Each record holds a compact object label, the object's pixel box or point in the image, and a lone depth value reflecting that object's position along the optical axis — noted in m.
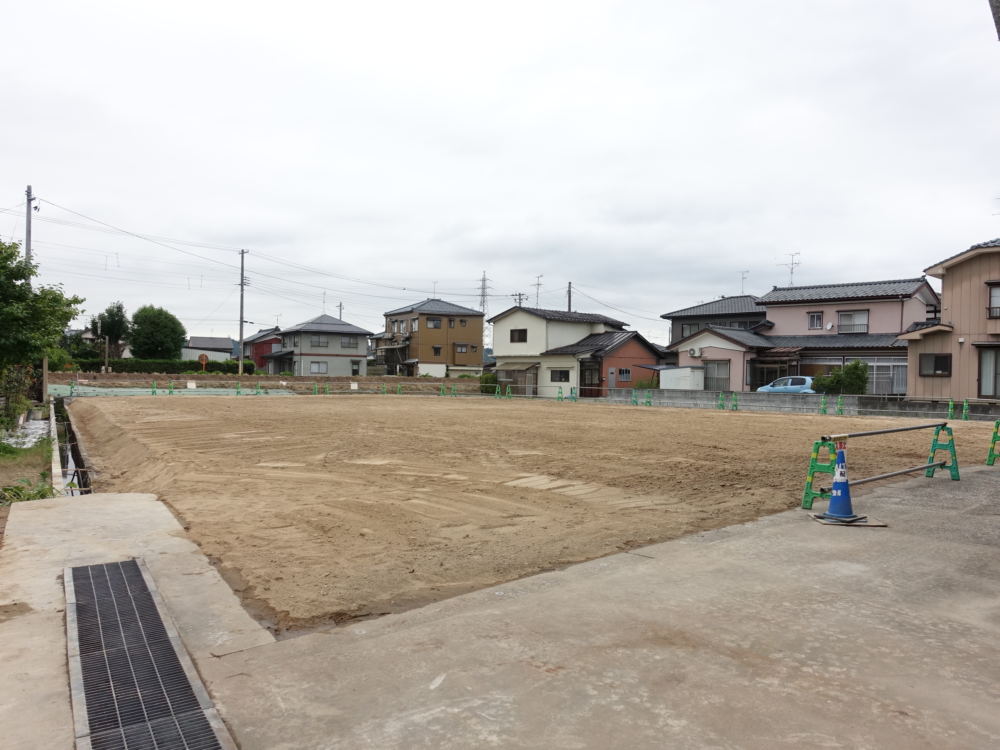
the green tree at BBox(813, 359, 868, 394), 26.83
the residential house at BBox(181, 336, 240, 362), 71.25
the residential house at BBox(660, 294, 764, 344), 39.03
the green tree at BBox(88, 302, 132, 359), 53.94
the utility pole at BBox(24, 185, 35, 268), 29.10
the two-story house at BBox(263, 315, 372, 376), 55.84
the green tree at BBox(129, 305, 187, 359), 52.75
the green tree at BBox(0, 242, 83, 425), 11.55
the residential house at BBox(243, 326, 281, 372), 69.34
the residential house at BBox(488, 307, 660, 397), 38.59
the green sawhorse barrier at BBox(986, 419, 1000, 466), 10.38
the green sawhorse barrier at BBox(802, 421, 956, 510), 6.67
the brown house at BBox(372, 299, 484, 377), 55.72
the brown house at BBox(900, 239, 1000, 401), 23.66
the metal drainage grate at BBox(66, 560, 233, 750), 2.71
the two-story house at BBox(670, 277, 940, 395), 29.85
